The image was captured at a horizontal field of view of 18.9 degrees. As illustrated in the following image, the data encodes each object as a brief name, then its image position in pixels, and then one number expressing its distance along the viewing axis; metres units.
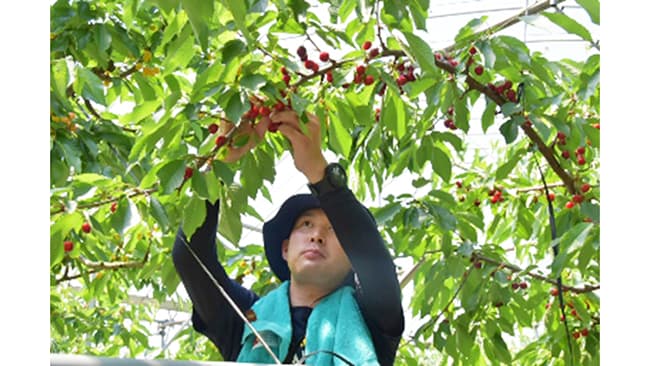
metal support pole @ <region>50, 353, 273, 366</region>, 1.81
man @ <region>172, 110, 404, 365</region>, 3.51
